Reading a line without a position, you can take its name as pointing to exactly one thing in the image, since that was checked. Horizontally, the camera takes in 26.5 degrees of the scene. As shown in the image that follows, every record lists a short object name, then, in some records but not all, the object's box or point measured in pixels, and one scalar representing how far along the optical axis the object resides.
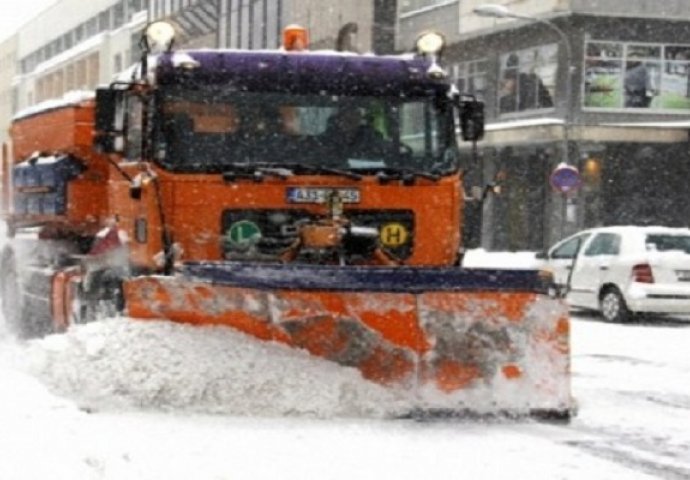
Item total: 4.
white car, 19.84
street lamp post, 34.24
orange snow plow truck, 9.36
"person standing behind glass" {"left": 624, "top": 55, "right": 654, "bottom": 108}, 38.53
